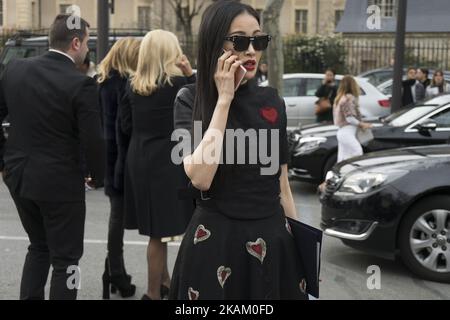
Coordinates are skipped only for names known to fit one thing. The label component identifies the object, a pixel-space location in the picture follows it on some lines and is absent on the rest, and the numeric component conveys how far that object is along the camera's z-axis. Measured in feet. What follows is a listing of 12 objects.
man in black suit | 12.67
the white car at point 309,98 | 49.29
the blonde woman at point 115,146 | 15.89
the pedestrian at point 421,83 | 50.60
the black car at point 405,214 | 18.63
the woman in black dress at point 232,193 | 8.26
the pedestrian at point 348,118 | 30.81
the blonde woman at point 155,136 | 14.74
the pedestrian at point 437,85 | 52.75
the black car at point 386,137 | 30.45
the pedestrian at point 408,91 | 50.19
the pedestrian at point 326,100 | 45.91
